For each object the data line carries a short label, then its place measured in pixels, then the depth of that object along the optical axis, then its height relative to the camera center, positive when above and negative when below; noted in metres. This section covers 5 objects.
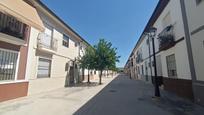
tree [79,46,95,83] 13.34 +1.31
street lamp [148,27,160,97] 6.61 +2.45
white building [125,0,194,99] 6.13 +1.50
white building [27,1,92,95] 7.52 +1.48
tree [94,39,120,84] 13.42 +1.69
